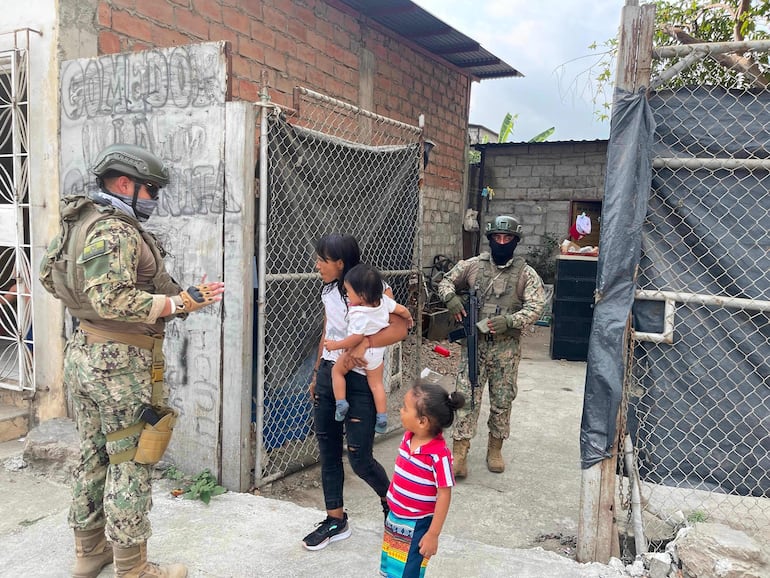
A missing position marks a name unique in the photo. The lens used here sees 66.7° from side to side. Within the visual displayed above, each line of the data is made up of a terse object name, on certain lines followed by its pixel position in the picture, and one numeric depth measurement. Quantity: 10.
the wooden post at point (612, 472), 2.60
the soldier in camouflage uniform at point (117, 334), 2.30
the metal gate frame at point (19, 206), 4.10
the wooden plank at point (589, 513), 2.75
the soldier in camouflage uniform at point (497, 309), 4.13
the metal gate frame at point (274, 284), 3.47
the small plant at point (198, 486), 3.43
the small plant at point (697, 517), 2.83
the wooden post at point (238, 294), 3.38
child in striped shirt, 2.17
